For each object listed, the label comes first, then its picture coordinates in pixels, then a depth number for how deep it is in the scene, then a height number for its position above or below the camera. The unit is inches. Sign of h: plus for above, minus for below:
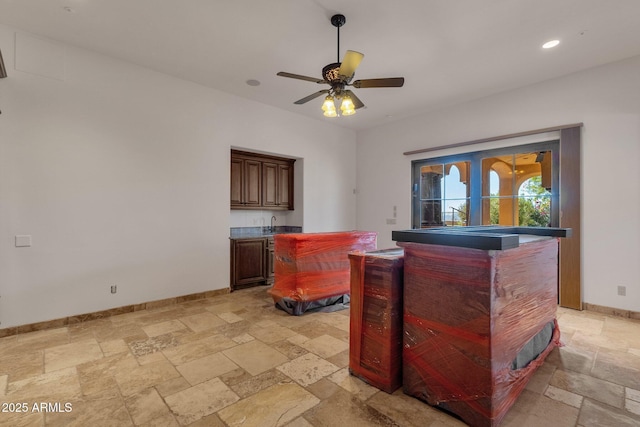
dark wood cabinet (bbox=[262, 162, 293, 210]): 219.1 +21.1
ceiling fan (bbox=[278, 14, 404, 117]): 105.1 +49.9
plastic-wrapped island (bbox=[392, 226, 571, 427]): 64.9 -26.5
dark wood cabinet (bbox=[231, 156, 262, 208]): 201.0 +21.1
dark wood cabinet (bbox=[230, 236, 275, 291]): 188.9 -33.9
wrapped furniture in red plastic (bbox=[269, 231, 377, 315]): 143.5 -29.5
